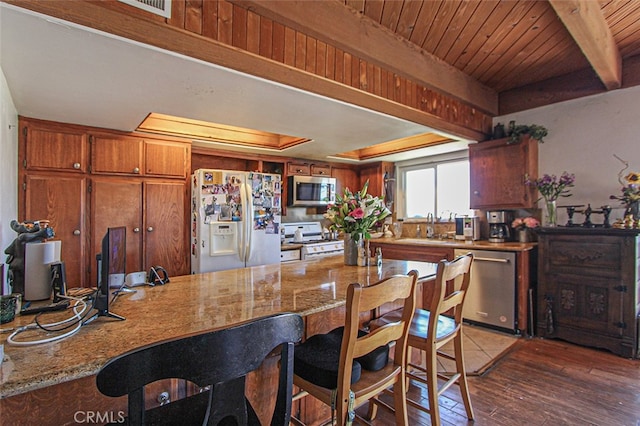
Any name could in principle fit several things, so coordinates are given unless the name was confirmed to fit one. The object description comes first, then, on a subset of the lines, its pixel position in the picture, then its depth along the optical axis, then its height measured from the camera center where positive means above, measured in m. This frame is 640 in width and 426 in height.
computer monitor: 1.02 -0.22
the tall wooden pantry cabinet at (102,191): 2.62 +0.19
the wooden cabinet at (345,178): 5.05 +0.58
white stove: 4.10 -0.45
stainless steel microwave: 4.36 +0.31
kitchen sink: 3.74 -0.39
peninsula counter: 0.76 -0.40
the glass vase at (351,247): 2.18 -0.27
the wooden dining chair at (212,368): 0.61 -0.35
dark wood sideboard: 2.54 -0.68
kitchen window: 4.25 +0.38
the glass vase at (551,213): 3.10 -0.01
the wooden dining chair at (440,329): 1.52 -0.68
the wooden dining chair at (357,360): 1.13 -0.64
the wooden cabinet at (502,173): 3.29 +0.45
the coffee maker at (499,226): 3.45 -0.17
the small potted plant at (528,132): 3.29 +0.88
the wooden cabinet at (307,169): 4.48 +0.66
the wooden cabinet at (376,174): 4.92 +0.63
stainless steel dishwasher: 3.03 -0.83
